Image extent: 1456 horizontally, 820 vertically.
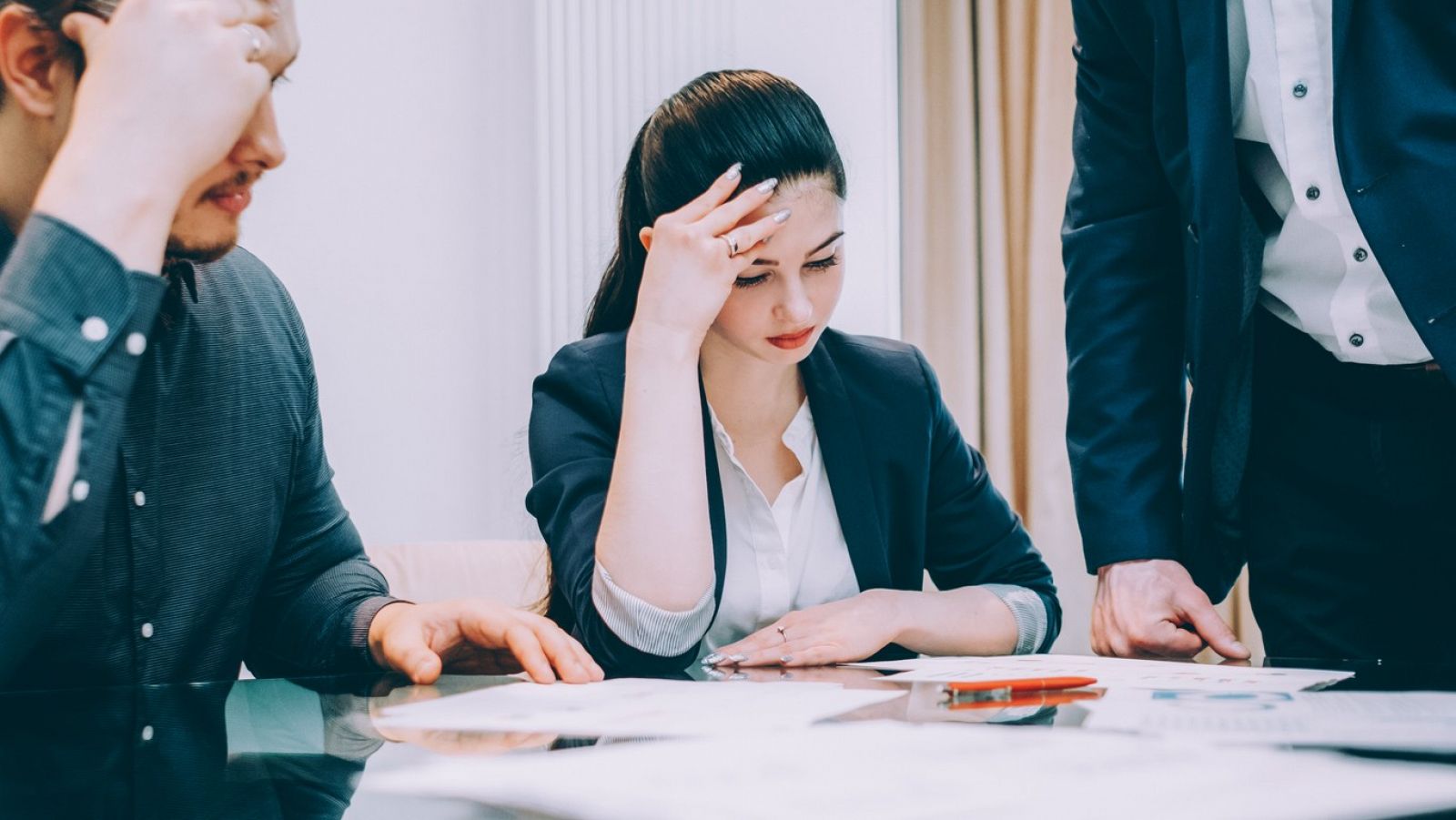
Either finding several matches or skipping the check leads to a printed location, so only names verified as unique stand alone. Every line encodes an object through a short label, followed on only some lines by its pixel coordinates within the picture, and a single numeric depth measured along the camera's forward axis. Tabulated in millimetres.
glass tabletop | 509
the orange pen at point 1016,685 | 768
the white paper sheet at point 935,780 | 443
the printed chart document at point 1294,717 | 579
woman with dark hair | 1201
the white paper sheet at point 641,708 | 664
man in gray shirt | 727
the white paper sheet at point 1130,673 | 808
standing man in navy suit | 1044
